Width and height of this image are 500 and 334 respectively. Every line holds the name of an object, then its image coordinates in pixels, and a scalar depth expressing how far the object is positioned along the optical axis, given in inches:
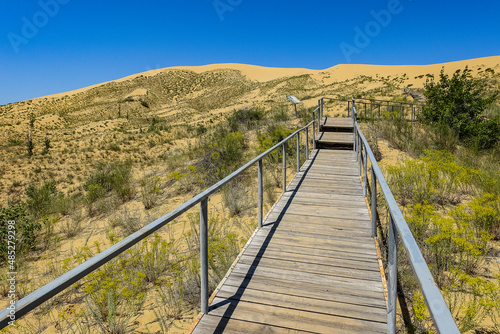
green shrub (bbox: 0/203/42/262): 240.2
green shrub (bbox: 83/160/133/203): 347.9
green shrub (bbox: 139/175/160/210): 309.4
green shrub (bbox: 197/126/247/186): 354.7
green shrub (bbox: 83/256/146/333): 132.1
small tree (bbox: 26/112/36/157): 722.2
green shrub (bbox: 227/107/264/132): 599.2
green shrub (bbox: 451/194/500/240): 179.2
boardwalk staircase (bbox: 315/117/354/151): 443.2
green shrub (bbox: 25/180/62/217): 344.2
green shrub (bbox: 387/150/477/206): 246.4
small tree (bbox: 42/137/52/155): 757.0
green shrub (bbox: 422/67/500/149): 428.5
